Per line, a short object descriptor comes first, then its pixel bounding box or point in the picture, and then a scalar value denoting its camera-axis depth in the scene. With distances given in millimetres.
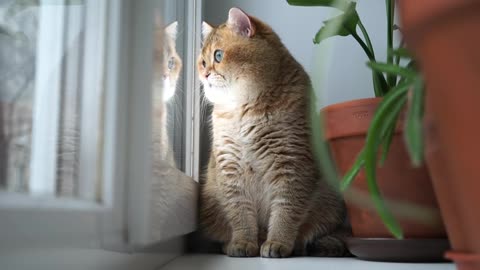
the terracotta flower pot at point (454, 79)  355
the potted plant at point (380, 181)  1176
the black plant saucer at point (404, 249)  1175
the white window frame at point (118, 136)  757
